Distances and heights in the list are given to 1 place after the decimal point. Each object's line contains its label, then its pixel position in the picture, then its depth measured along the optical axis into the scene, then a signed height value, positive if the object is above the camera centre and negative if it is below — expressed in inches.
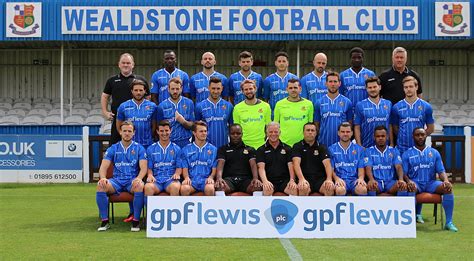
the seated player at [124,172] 351.9 -22.1
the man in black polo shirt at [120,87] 389.4 +22.6
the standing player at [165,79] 395.9 +27.4
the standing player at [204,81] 393.1 +26.0
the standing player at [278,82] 390.9 +25.6
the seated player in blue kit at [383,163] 357.4 -17.6
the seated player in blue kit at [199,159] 359.6 -15.5
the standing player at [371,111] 366.6 +8.7
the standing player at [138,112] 374.3 +8.5
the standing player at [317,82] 387.5 +25.2
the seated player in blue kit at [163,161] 357.7 -16.4
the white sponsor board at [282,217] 325.7 -40.5
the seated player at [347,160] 355.9 -16.0
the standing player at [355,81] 387.5 +25.5
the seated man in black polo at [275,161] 356.5 -16.5
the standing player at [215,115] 382.3 +7.0
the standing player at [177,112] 377.7 +8.6
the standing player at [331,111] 370.0 +8.8
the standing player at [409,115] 368.5 +6.6
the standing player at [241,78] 394.3 +27.8
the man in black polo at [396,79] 383.9 +26.8
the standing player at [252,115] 370.9 +6.8
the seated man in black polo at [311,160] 354.9 -16.0
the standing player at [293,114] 369.4 +7.3
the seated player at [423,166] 357.1 -19.3
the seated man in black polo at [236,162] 359.9 -17.1
